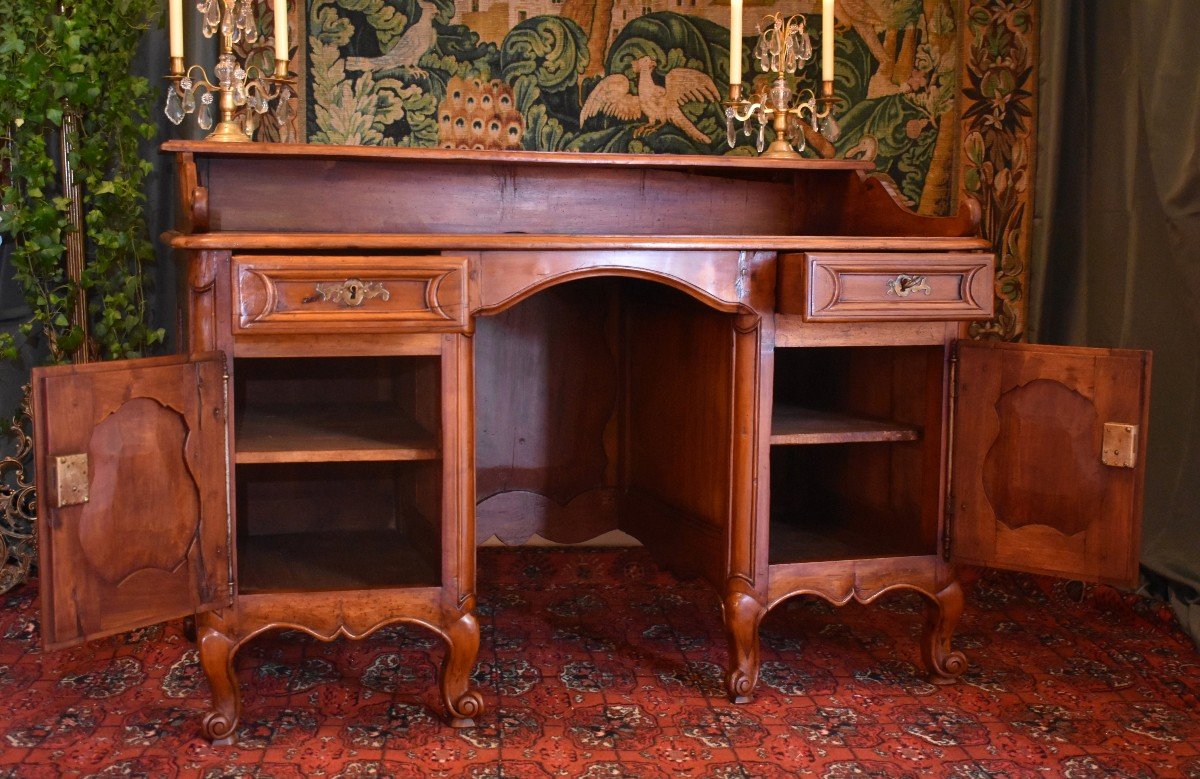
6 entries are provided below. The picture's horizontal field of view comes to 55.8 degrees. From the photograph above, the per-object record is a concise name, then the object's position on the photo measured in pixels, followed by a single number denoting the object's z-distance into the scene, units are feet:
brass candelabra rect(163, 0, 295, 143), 7.27
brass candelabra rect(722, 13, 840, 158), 8.14
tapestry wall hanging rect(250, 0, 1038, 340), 9.51
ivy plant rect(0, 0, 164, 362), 8.54
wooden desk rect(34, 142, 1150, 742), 6.17
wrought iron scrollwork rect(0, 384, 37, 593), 9.26
